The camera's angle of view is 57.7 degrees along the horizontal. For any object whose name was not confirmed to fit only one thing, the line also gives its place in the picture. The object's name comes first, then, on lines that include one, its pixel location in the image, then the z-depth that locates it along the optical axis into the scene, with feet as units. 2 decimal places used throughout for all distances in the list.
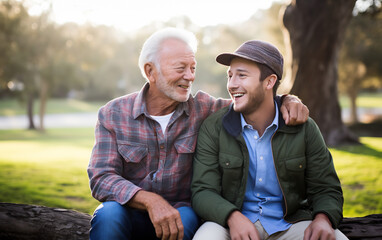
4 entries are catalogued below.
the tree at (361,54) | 62.28
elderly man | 8.78
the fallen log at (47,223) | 10.25
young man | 8.54
